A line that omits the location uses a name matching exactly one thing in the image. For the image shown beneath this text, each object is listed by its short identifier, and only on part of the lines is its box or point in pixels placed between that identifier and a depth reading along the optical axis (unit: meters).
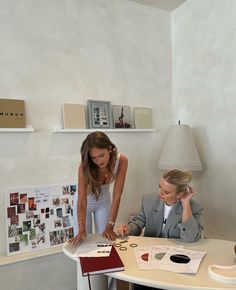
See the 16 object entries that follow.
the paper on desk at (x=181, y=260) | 1.20
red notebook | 1.20
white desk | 1.09
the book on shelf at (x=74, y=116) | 2.30
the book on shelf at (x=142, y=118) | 2.69
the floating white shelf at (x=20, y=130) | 2.06
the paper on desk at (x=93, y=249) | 1.36
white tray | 1.09
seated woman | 1.54
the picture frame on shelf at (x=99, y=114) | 2.43
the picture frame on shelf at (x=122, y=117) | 2.57
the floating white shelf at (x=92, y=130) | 2.27
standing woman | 1.76
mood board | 2.12
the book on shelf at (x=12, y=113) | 2.07
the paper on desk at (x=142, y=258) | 1.24
